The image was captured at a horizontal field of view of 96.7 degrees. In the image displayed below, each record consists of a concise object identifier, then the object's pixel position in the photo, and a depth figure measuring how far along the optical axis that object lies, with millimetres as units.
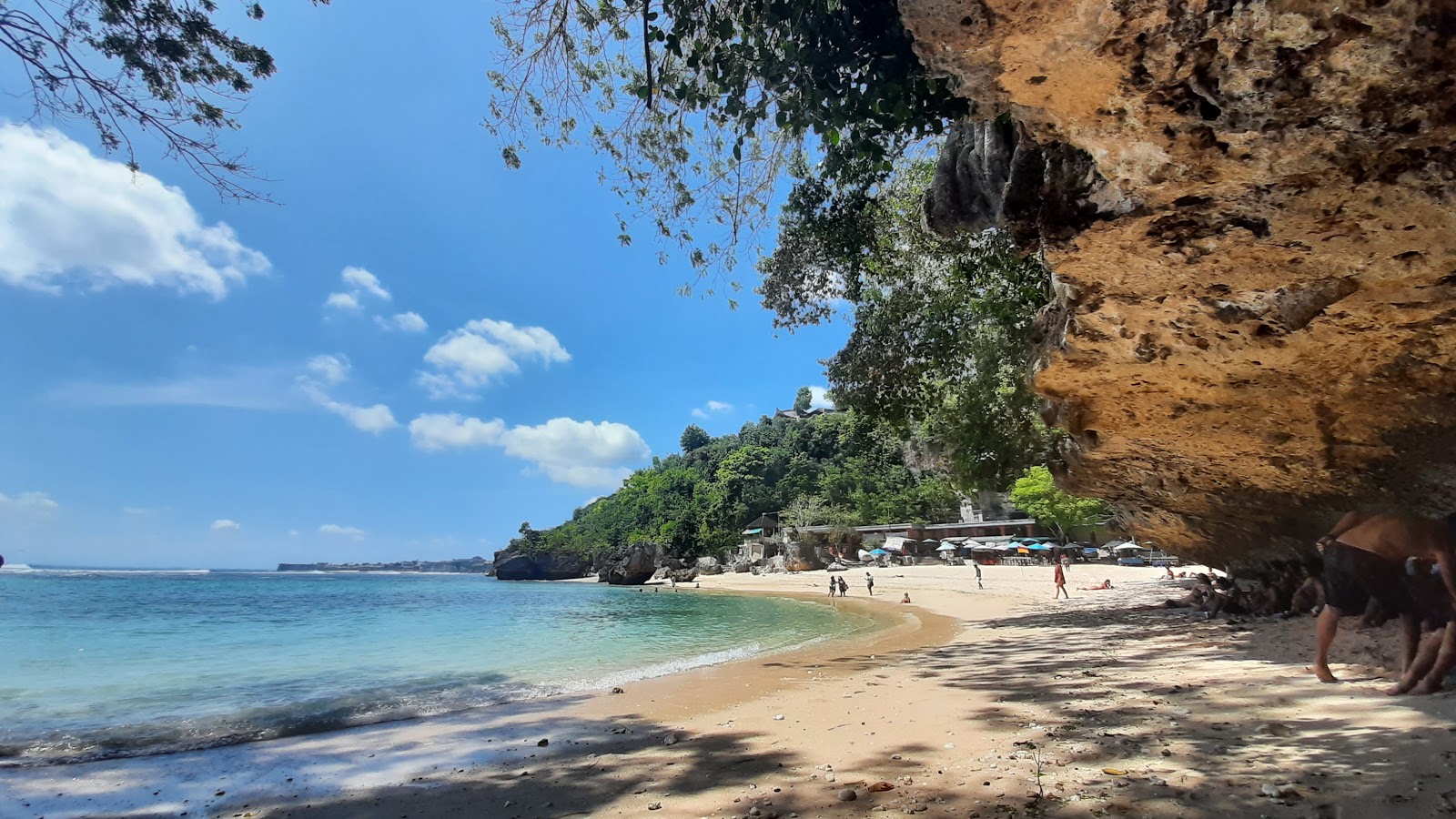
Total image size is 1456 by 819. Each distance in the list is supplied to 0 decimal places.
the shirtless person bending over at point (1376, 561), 4484
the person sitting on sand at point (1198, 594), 11711
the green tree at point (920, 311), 9180
